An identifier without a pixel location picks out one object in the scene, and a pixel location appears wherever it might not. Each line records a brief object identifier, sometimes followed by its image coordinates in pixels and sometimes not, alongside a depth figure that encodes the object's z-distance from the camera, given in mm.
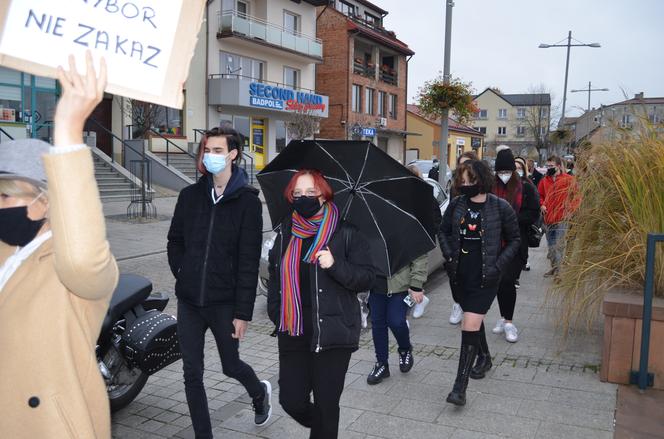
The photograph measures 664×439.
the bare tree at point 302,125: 30531
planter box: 4734
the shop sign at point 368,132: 38975
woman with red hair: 3277
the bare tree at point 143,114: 18391
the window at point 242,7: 30808
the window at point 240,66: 29281
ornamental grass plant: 4934
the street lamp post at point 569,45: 26609
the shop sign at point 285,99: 29500
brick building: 38125
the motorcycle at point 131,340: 3920
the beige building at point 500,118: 86562
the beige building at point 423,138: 51375
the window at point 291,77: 33438
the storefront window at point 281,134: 33188
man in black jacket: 3615
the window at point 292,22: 32938
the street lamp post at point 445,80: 14250
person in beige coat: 1675
